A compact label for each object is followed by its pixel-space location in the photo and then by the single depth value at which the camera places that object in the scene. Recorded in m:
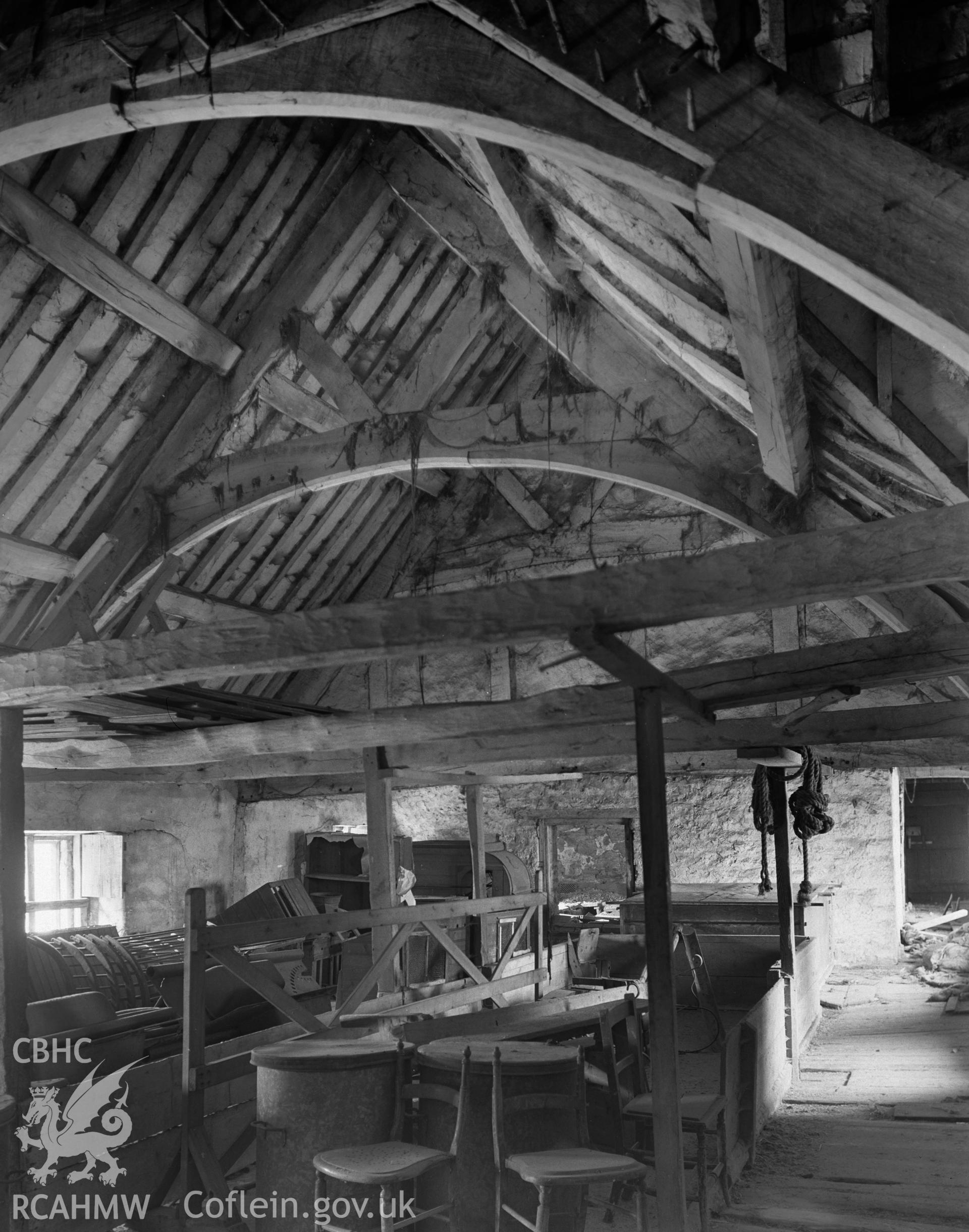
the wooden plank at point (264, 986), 5.21
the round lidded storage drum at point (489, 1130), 4.46
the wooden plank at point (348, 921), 5.27
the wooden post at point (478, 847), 9.17
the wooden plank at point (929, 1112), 6.82
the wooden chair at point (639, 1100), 4.94
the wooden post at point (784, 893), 8.35
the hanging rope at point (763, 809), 8.48
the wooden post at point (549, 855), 13.01
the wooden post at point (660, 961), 3.92
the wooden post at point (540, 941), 8.95
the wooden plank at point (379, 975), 6.29
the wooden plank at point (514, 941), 8.22
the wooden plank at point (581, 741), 6.65
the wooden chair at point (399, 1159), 4.07
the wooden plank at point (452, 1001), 6.34
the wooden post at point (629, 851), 13.39
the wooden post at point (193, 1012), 5.05
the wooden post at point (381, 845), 7.52
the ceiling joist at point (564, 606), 2.96
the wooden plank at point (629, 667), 3.44
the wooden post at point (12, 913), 4.51
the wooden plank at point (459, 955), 7.44
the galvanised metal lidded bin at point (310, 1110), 4.57
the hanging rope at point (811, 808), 7.81
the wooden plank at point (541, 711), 5.37
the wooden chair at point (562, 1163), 3.97
